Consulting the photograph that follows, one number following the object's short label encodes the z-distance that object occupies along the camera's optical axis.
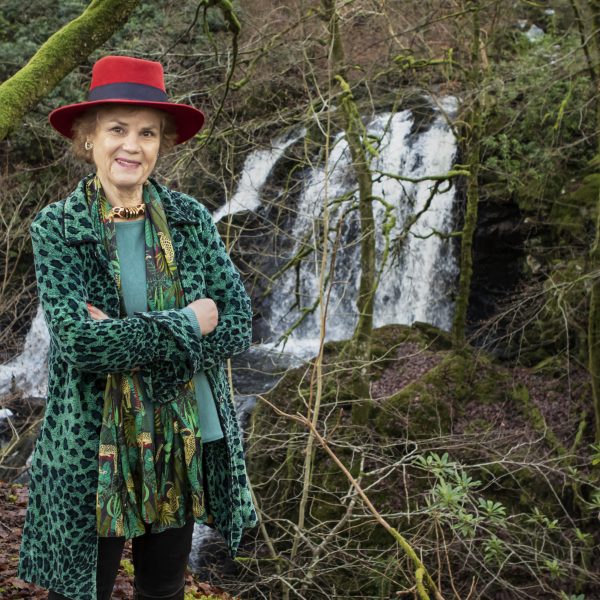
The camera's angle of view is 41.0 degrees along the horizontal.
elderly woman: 2.04
